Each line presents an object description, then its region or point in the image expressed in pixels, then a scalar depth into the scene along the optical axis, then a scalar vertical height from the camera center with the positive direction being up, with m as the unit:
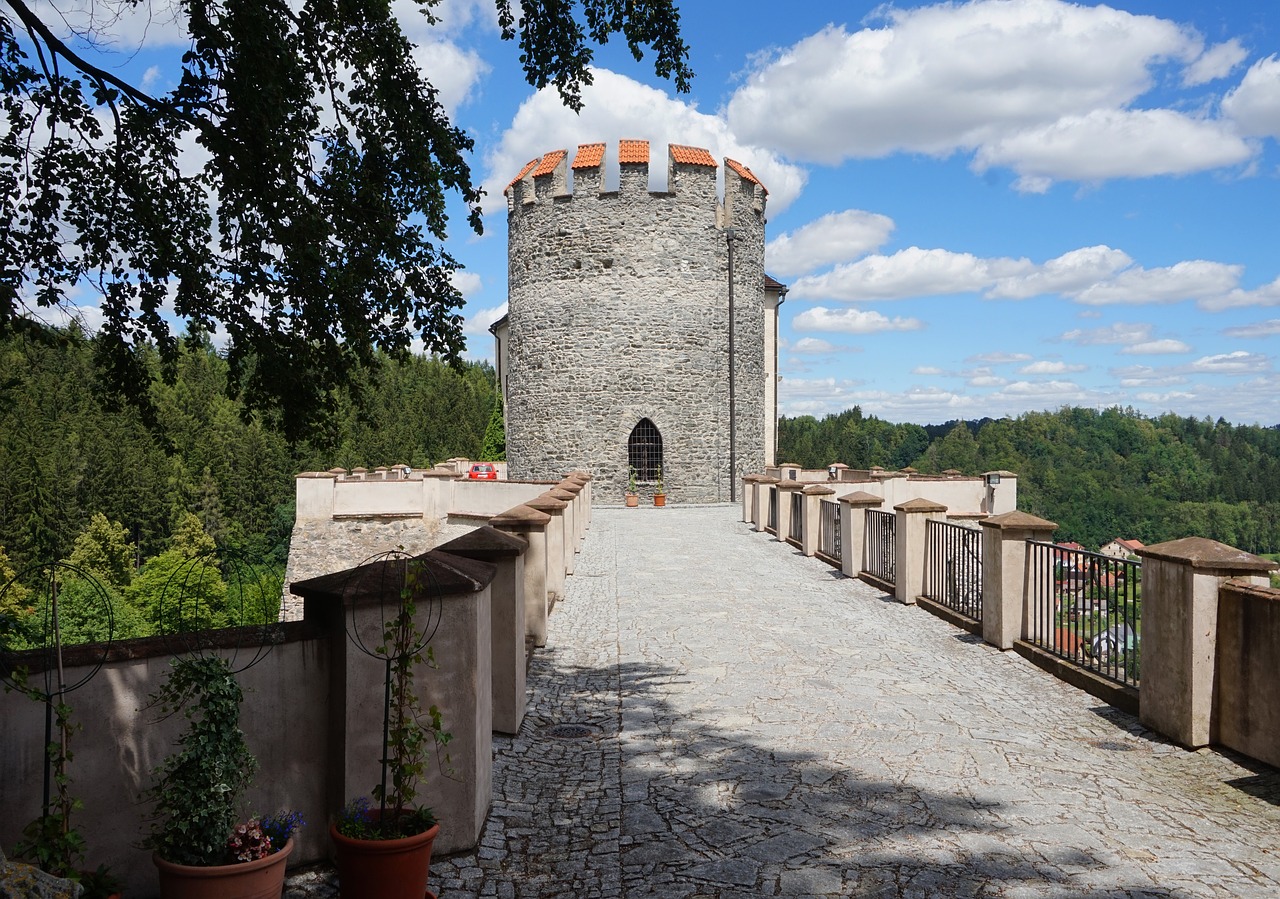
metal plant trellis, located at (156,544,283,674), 3.89 -0.81
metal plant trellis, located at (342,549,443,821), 4.12 -0.73
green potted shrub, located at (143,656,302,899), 3.45 -1.37
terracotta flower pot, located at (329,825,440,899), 3.73 -1.68
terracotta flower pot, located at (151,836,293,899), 3.42 -1.60
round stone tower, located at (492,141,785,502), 31.97 +4.58
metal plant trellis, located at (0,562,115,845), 3.45 -0.87
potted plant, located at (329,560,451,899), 3.74 -1.53
